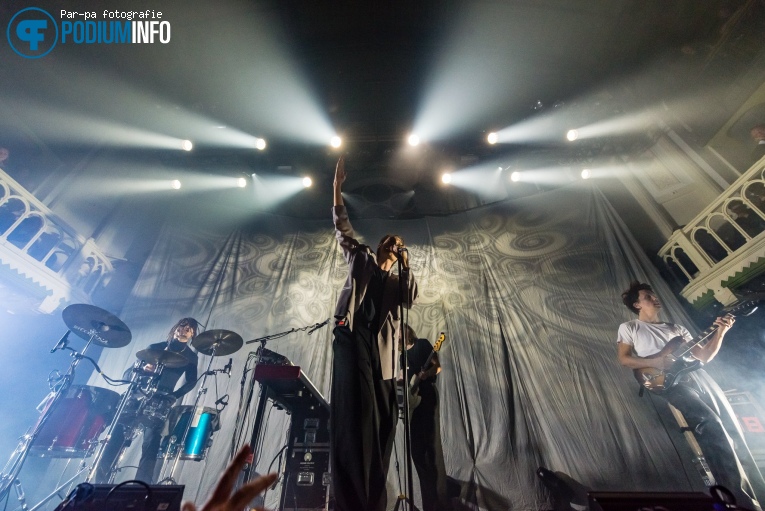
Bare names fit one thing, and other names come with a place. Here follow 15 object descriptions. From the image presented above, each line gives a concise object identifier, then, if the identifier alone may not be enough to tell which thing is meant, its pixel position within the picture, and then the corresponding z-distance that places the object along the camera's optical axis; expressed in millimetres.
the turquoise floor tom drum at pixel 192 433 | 2799
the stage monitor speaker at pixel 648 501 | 1199
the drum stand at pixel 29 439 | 2562
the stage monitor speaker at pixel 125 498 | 1346
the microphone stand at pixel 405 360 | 1312
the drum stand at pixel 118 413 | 2781
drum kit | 2775
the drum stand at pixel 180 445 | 2778
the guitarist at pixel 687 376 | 2744
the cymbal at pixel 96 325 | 3199
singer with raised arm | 1566
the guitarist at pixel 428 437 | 2582
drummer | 2953
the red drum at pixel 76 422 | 2750
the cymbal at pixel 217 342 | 3484
